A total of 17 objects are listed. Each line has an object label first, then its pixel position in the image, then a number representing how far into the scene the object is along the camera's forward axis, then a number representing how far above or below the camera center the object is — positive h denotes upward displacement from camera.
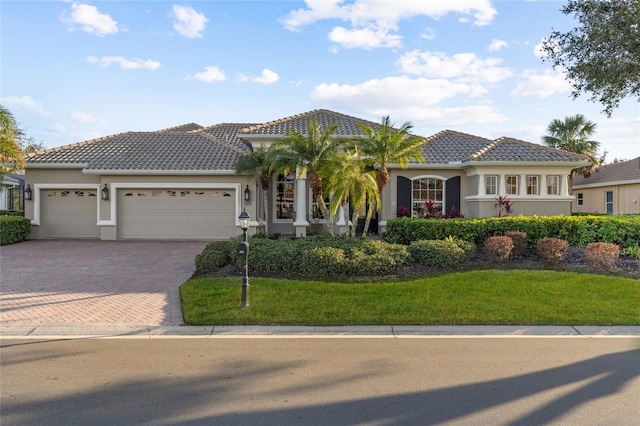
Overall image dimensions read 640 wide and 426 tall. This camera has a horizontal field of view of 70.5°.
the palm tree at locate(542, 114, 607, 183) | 29.30 +4.98
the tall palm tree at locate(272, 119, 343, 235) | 12.80 +1.71
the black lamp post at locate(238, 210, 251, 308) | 8.16 -1.22
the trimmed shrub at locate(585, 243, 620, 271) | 10.38 -1.05
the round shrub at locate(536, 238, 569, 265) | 10.87 -0.93
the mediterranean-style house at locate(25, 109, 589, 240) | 18.45 +0.95
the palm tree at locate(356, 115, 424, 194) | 12.74 +1.86
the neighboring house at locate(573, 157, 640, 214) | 26.84 +1.42
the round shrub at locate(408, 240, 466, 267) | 10.81 -1.03
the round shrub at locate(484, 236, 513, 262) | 11.09 -0.91
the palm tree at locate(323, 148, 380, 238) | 11.99 +0.80
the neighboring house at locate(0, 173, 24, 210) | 30.02 +1.13
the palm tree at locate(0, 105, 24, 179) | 16.91 +2.59
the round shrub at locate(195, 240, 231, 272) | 11.02 -1.15
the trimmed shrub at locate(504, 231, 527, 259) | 11.53 -0.83
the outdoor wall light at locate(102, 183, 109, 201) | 19.11 +0.86
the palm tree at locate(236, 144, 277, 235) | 17.05 +1.78
